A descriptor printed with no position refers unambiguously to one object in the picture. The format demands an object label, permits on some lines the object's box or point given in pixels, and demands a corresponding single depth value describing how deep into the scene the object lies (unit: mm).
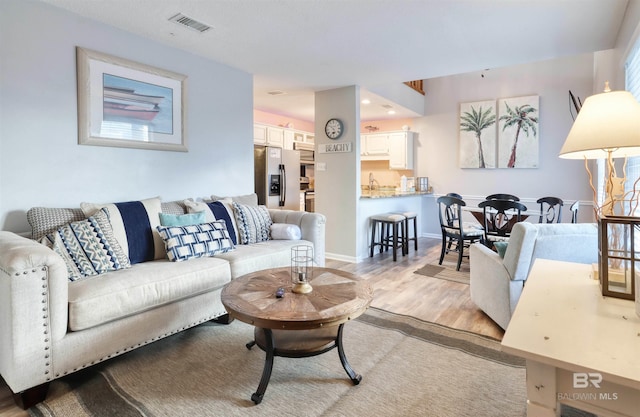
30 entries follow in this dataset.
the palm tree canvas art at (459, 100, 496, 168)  5996
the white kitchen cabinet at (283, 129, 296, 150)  6492
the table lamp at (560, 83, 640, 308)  1172
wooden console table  788
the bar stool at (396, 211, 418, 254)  5145
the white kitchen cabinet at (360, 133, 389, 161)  6910
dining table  3877
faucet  7219
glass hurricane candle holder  1929
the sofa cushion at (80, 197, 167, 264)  2547
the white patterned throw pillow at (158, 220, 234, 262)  2569
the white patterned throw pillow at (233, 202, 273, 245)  3311
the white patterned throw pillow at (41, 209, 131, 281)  2109
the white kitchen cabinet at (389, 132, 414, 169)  6633
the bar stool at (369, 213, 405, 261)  4859
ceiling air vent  2707
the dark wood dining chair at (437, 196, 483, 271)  4371
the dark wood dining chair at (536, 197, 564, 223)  4359
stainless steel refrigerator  5629
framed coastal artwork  2721
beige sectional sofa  1635
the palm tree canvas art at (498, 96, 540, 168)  5605
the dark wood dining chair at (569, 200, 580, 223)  3800
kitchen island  4857
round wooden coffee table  1613
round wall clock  4840
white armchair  2205
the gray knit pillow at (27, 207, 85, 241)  2285
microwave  6885
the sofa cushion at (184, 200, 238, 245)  3123
